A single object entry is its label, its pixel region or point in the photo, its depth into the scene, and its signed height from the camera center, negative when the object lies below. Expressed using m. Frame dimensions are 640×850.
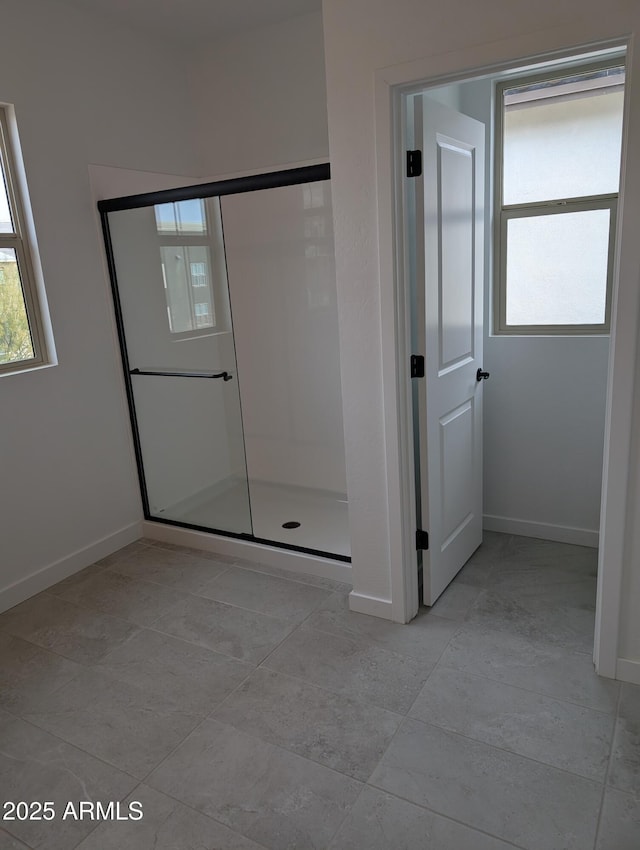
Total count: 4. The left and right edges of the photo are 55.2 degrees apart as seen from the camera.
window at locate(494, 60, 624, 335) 2.74 +0.30
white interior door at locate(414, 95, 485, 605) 2.33 -0.23
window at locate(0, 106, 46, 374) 2.80 +0.06
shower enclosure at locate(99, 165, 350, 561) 3.21 -0.41
